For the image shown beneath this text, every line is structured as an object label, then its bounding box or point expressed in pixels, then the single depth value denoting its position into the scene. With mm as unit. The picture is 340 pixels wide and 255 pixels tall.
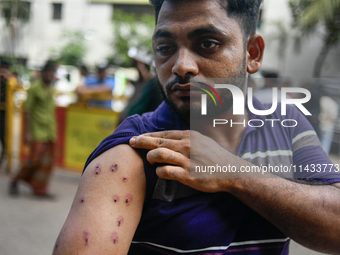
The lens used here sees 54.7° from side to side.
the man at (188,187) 1052
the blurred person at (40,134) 4941
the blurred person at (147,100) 2898
